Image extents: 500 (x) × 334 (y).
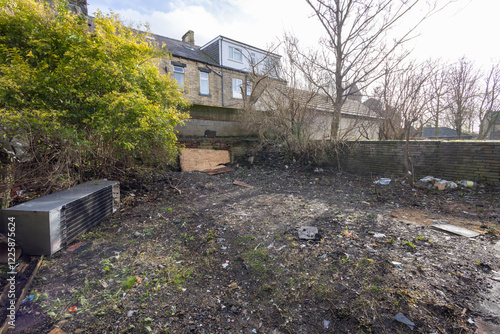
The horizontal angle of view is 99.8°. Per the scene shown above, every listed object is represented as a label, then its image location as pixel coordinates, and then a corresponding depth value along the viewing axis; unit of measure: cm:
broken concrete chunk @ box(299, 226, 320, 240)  275
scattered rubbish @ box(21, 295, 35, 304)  178
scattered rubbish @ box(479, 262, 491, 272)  208
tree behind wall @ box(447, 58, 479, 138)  1084
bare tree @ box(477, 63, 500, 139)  1233
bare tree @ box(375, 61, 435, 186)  668
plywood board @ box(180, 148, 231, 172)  651
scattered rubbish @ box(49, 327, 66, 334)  150
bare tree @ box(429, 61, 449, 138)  671
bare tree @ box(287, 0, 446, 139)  699
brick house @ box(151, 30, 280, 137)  1284
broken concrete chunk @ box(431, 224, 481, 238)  279
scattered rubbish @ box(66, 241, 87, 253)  249
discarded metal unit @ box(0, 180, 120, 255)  223
